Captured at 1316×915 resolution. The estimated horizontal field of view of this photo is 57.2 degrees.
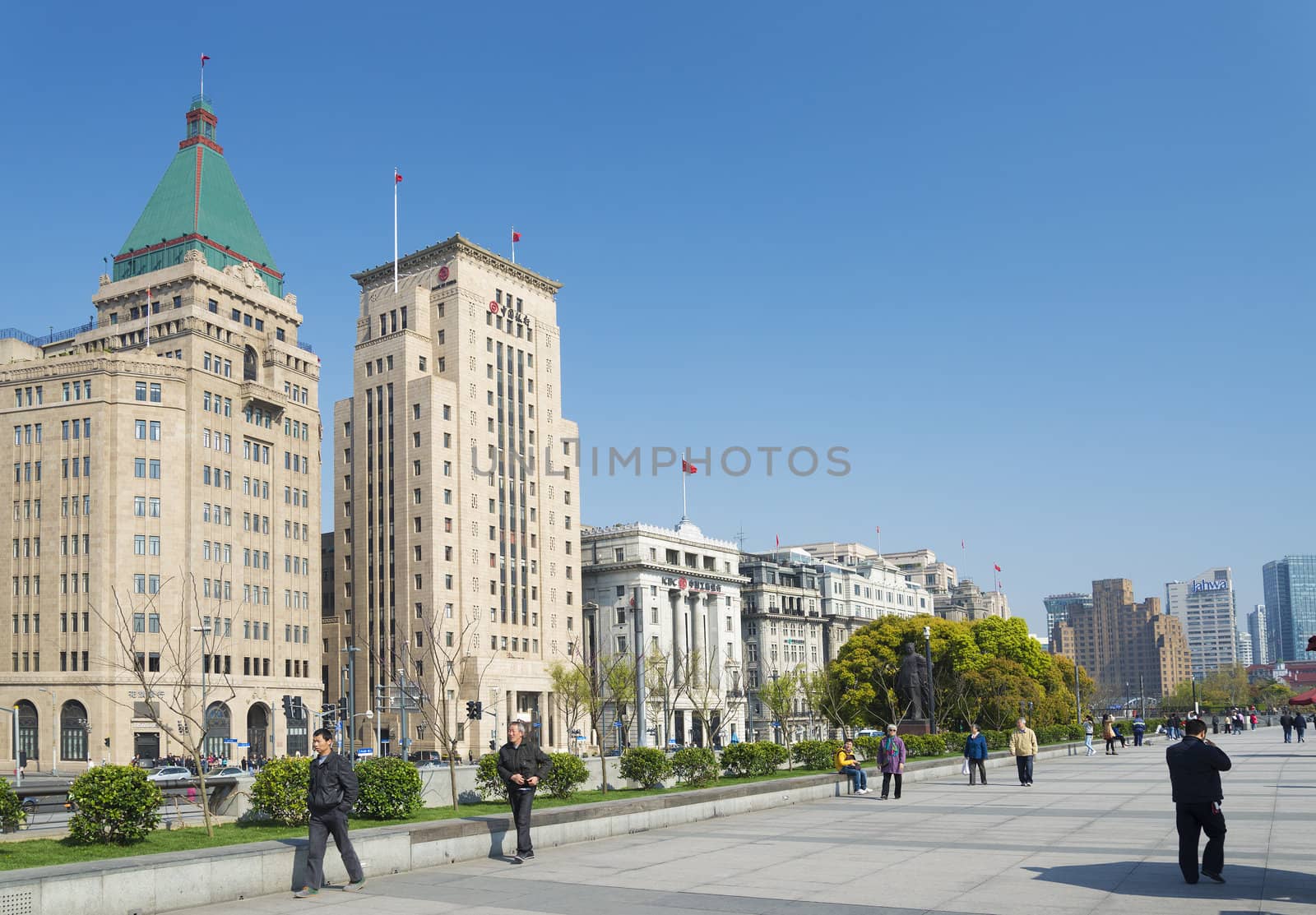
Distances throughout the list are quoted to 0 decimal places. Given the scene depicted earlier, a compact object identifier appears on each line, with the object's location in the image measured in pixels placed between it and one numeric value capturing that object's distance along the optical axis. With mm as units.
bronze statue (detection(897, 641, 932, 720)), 52125
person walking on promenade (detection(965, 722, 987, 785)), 32750
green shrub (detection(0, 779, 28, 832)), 15405
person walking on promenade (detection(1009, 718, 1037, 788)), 32031
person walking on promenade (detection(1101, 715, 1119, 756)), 53500
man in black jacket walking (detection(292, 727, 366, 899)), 14422
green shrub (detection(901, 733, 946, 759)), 42225
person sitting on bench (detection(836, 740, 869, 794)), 29812
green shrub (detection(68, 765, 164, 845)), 15625
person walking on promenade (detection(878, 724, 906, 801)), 27750
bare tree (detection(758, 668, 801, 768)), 82075
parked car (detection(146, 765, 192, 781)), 57825
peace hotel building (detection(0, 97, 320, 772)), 82438
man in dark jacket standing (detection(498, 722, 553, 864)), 16906
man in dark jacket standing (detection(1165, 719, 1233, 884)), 13875
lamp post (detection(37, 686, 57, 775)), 79625
